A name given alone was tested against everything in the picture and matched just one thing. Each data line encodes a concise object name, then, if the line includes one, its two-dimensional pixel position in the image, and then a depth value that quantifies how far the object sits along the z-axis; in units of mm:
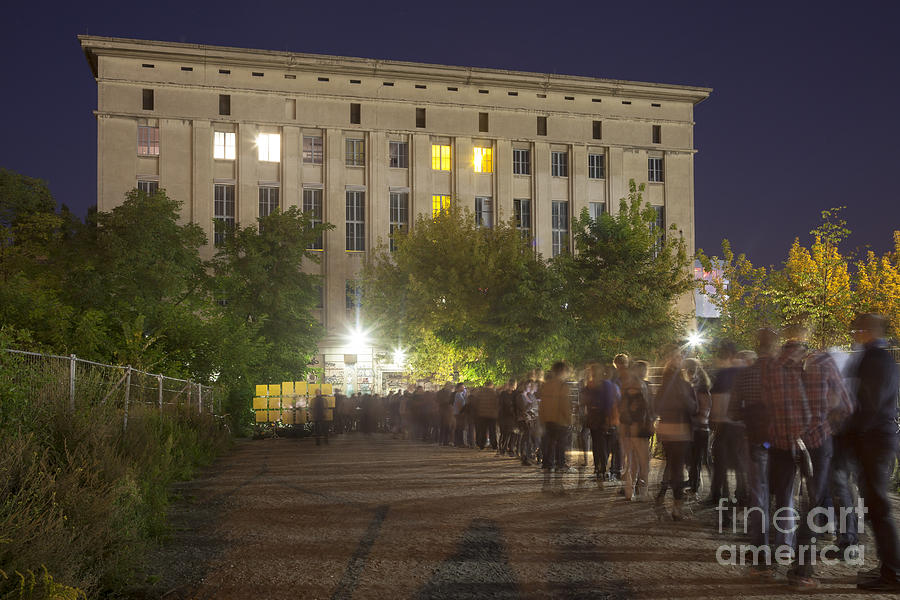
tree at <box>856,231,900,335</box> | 47344
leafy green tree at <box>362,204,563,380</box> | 37906
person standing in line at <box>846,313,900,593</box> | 6621
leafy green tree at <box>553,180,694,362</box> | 39812
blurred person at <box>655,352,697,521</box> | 9750
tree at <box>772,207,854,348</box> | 37094
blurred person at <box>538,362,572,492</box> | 12828
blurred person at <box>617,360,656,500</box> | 10992
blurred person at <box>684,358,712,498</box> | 11898
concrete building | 55875
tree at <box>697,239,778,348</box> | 40625
